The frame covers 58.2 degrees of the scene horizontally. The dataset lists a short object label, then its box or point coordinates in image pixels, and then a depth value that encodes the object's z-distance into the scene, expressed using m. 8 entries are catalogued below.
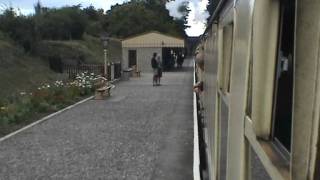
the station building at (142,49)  21.79
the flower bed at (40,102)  6.82
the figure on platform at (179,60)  26.48
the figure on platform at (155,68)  14.17
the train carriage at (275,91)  0.59
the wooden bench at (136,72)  18.29
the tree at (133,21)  36.84
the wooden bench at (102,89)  10.14
